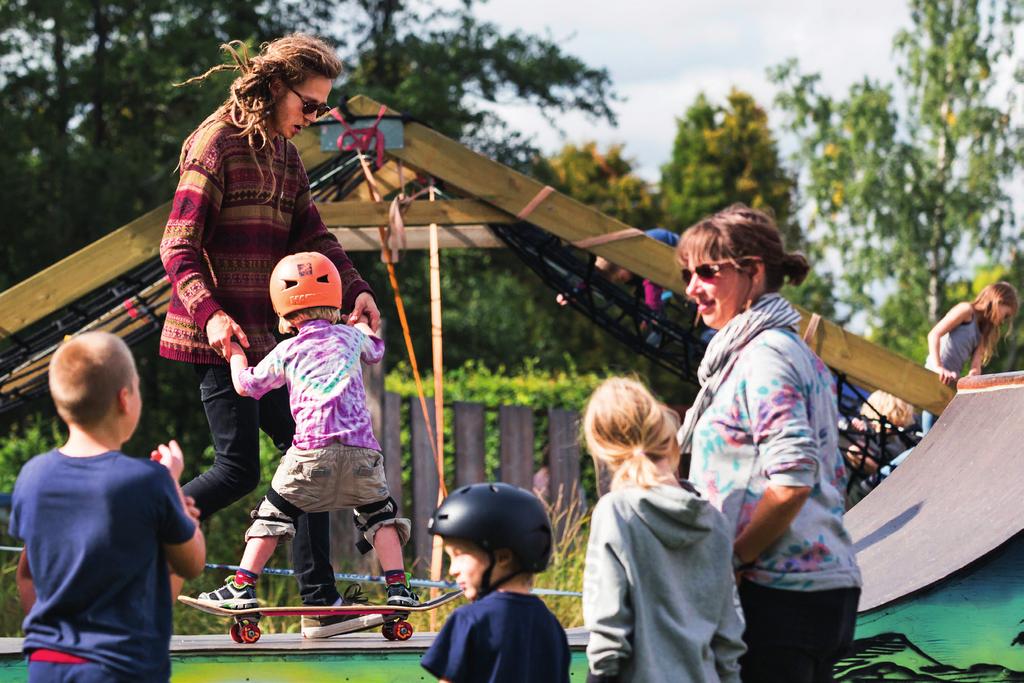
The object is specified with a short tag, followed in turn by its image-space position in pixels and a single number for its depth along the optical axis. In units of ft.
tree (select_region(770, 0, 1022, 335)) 145.98
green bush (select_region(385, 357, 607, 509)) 71.88
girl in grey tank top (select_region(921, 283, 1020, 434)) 46.25
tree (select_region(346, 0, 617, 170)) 119.38
